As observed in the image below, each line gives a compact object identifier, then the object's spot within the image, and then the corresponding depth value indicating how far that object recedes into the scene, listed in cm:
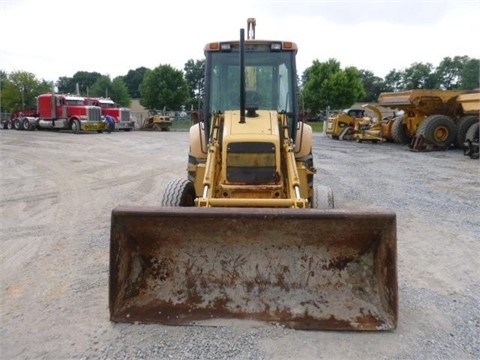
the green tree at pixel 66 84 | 9170
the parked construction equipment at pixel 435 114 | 1697
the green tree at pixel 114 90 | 5678
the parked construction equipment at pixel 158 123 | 3338
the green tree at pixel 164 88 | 4466
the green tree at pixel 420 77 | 8481
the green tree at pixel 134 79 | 9719
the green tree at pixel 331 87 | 4362
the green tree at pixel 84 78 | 9419
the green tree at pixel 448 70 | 8388
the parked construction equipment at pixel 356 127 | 2158
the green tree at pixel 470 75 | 6794
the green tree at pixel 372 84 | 8956
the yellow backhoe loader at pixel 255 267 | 340
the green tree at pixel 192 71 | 5931
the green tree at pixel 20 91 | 4431
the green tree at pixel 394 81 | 8850
